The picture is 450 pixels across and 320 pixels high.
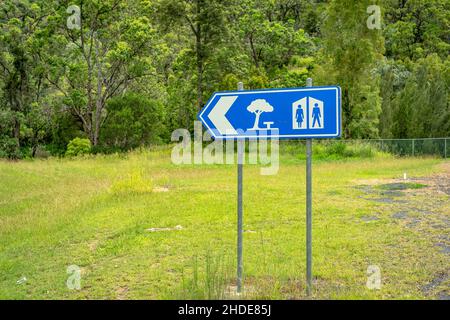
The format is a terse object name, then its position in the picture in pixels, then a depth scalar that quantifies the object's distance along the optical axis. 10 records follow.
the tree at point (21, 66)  33.66
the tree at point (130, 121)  37.88
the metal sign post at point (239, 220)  5.38
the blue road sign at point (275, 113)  5.02
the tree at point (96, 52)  34.19
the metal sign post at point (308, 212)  5.19
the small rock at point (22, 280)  6.65
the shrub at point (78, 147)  32.72
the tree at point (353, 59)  31.70
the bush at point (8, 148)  33.78
